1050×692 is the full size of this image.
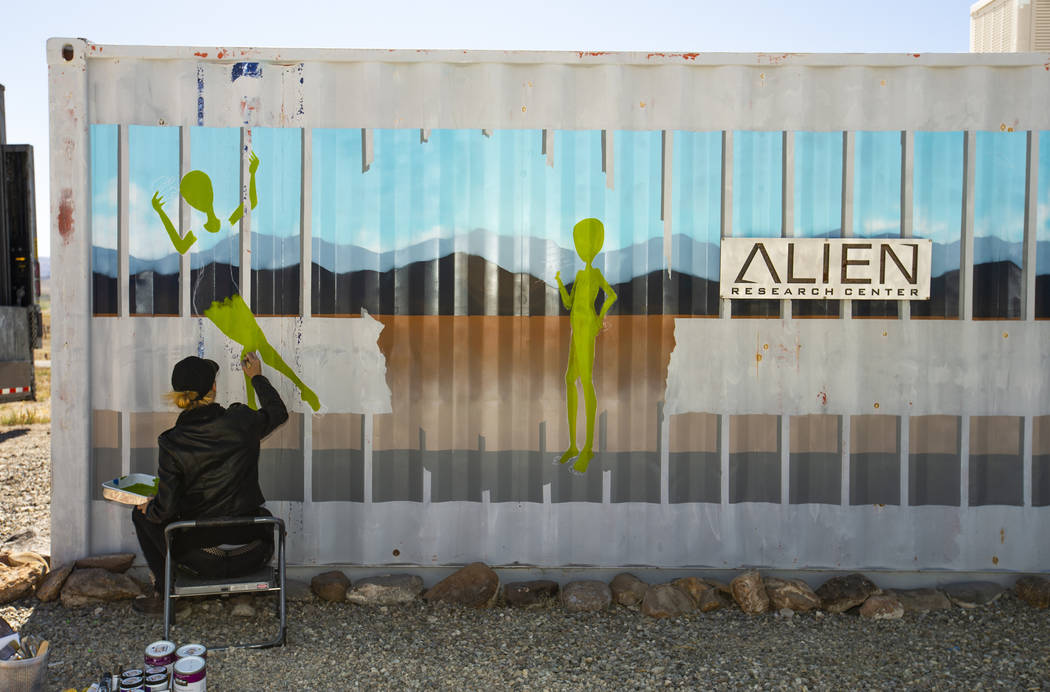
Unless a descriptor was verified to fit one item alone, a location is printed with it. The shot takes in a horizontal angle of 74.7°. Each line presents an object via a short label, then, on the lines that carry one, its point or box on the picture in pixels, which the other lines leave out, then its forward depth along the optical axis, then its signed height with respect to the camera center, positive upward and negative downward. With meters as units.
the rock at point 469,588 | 4.16 -1.57
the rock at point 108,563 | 4.29 -1.46
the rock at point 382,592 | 4.20 -1.60
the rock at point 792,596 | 4.14 -1.60
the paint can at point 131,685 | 2.94 -1.52
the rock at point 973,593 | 4.25 -1.61
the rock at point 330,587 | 4.22 -1.58
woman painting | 3.62 -0.82
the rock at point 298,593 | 4.21 -1.61
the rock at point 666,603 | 4.05 -1.61
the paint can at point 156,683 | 2.94 -1.51
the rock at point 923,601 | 4.20 -1.64
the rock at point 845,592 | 4.14 -1.57
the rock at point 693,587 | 4.19 -1.57
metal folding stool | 3.55 -1.33
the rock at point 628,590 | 4.19 -1.58
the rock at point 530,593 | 4.19 -1.61
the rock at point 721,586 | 4.26 -1.58
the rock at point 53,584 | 4.11 -1.54
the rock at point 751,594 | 4.12 -1.57
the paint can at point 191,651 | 3.11 -1.46
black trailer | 5.65 +0.51
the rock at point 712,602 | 4.14 -1.63
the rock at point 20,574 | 4.09 -1.49
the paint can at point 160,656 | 2.99 -1.43
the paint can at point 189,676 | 2.95 -1.49
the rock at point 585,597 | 4.14 -1.61
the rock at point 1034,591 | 4.18 -1.58
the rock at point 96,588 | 4.07 -1.55
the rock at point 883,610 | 4.10 -1.65
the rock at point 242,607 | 4.03 -1.64
